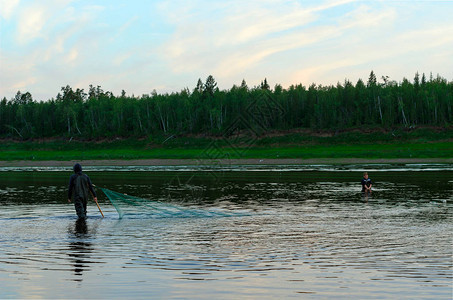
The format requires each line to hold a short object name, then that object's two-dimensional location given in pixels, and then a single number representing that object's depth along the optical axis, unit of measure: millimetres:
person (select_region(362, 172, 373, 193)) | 31484
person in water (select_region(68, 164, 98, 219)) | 20891
